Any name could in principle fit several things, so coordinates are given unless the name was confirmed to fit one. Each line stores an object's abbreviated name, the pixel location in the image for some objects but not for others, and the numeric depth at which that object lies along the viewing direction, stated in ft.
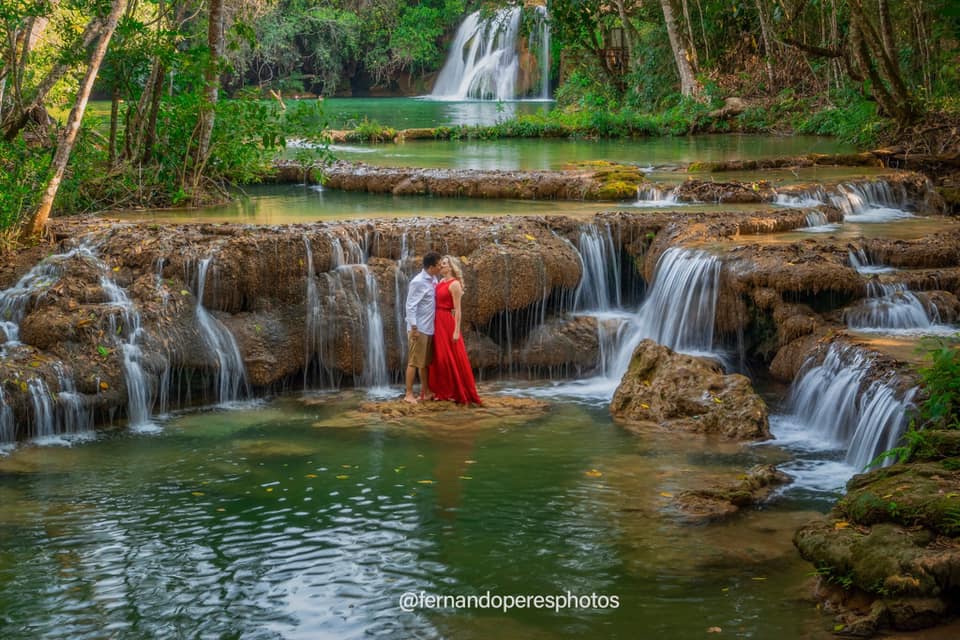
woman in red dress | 37.32
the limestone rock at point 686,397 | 34.14
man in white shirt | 37.58
